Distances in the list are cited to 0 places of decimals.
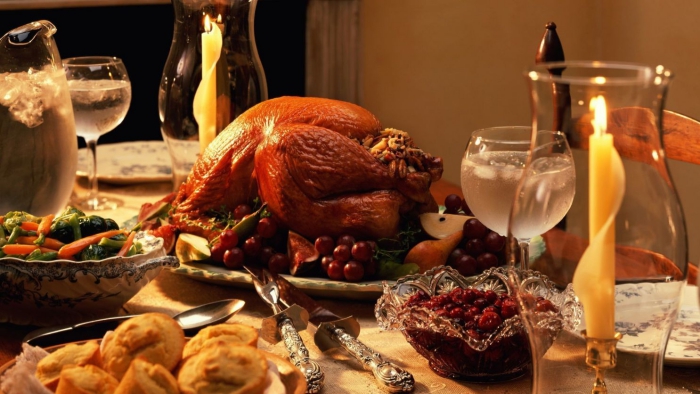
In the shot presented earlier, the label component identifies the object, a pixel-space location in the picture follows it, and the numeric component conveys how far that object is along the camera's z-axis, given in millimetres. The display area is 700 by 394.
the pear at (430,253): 2201
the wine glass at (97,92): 2504
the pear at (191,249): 2222
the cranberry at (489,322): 1892
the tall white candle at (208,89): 2424
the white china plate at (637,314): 1643
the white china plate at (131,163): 2715
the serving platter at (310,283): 2132
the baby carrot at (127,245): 2060
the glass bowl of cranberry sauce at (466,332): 1889
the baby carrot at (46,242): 2060
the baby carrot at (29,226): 2082
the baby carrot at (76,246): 2038
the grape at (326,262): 2187
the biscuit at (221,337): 1799
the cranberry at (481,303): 1936
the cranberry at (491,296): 1950
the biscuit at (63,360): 1764
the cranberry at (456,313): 1916
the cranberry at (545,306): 1688
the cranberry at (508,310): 1911
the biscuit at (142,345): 1769
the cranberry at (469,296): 1947
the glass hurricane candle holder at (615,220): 1600
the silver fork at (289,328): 1896
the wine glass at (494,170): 2063
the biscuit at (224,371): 1731
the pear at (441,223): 2257
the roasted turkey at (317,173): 2257
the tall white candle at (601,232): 1582
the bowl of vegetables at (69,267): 2005
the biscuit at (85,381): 1715
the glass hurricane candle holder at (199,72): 2431
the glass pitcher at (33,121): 2244
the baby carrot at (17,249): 2036
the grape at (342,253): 2181
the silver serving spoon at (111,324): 1956
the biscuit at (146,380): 1707
